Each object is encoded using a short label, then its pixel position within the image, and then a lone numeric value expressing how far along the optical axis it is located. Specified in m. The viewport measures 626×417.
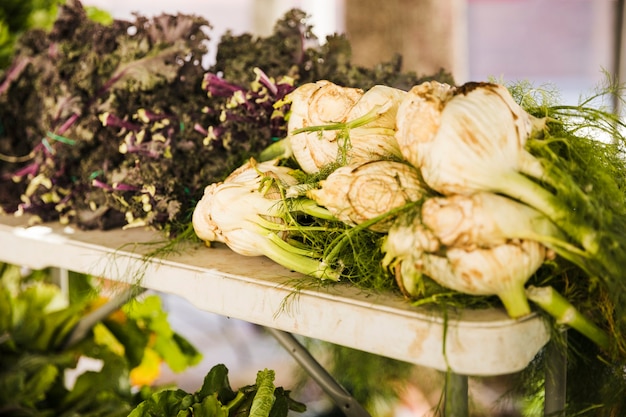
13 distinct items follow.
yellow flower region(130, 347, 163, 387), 2.11
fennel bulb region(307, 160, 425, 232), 0.99
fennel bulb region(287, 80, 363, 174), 1.20
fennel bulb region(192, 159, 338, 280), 1.18
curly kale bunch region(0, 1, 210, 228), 1.62
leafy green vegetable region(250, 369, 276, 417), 1.27
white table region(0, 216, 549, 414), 0.91
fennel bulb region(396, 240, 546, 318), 0.89
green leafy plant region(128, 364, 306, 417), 1.30
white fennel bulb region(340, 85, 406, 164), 1.11
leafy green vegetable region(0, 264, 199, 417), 1.75
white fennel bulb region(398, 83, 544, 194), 0.92
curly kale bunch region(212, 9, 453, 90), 1.65
